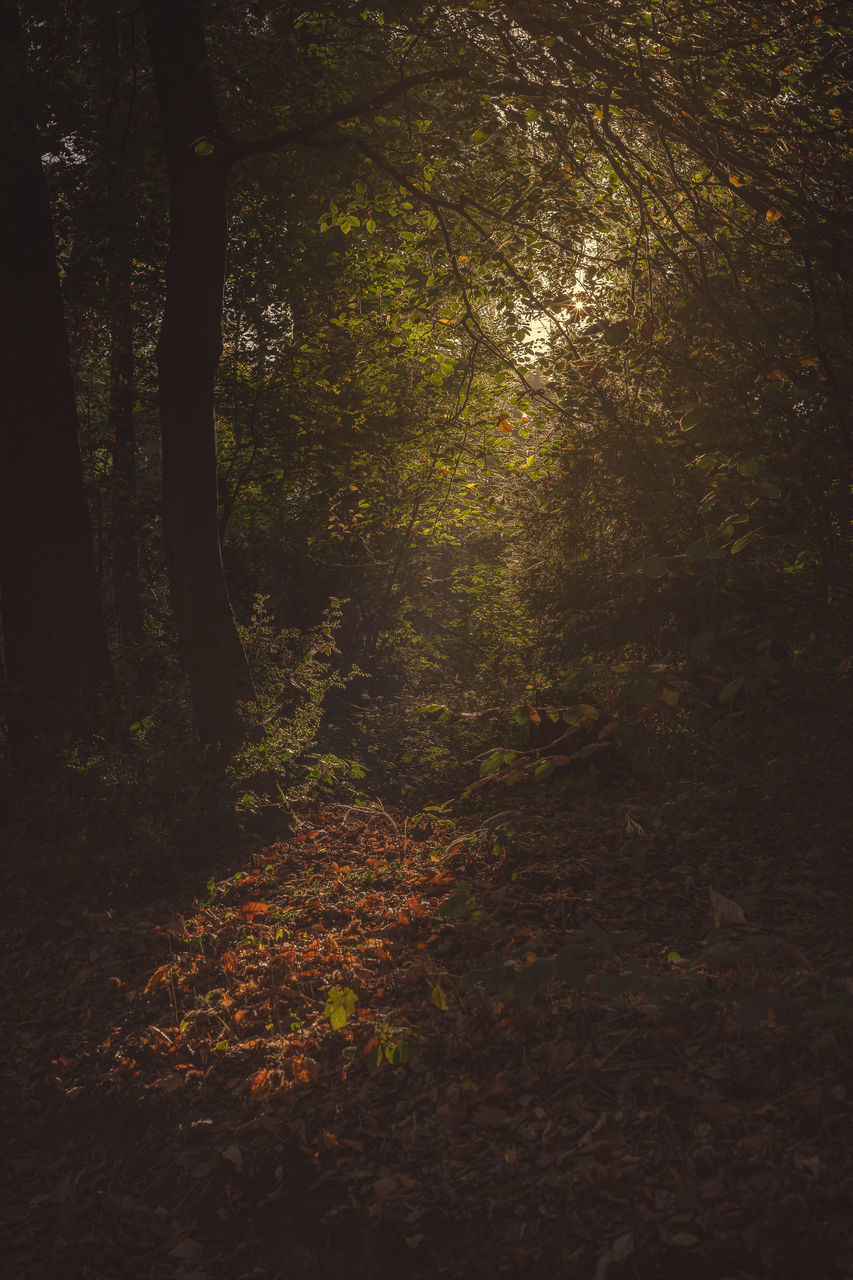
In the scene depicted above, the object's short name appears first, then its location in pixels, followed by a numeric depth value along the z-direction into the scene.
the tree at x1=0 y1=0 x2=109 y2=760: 8.98
